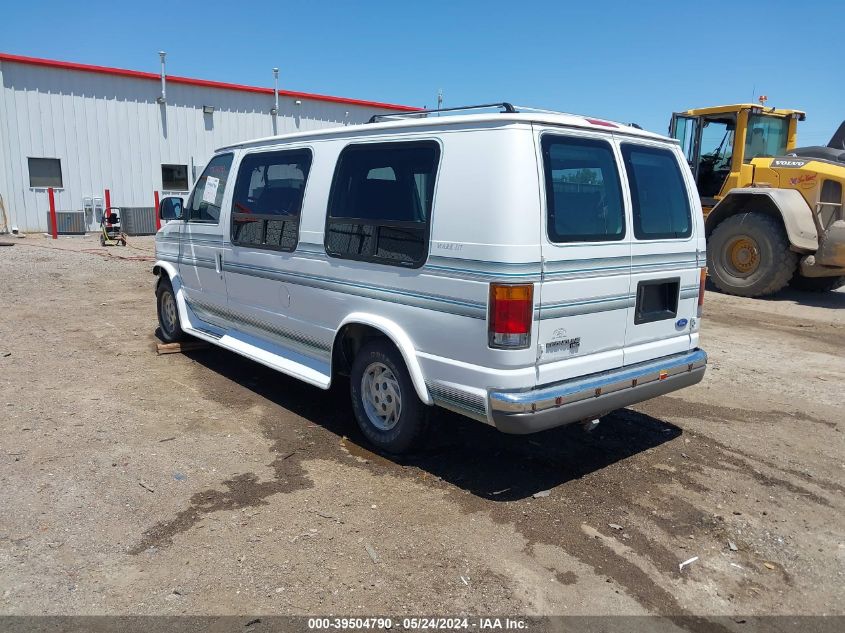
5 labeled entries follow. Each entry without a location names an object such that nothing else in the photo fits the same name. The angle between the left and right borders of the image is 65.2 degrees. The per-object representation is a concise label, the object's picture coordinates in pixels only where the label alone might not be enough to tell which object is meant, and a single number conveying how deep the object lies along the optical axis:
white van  3.78
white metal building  18.45
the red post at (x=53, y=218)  18.48
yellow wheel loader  10.58
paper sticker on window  6.32
